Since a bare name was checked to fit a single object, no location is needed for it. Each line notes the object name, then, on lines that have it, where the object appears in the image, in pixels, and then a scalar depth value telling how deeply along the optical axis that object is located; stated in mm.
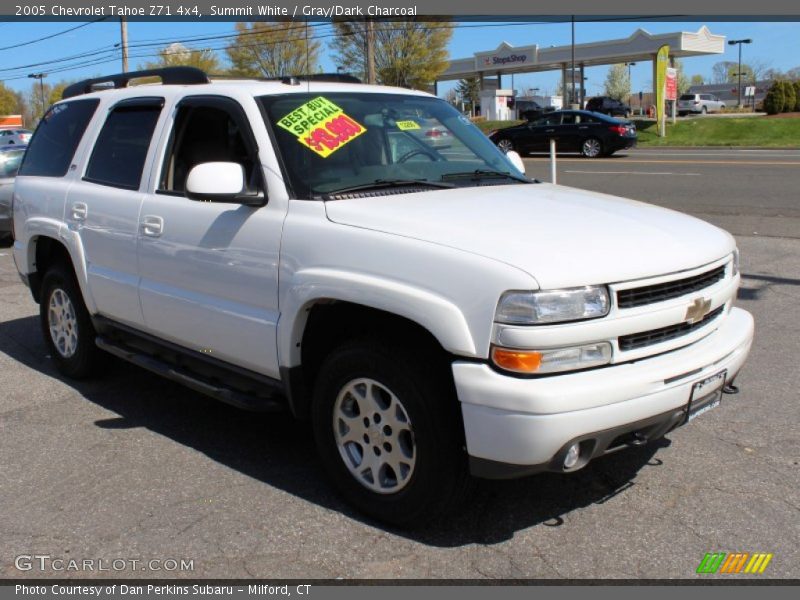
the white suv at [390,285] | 3062
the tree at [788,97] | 44250
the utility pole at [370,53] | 30353
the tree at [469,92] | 83500
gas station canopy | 49219
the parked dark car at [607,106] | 52281
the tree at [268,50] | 43219
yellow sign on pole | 33181
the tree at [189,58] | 45656
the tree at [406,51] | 42875
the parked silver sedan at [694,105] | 61031
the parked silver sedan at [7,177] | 11898
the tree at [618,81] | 97100
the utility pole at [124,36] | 34281
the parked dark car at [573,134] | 25656
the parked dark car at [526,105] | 62197
